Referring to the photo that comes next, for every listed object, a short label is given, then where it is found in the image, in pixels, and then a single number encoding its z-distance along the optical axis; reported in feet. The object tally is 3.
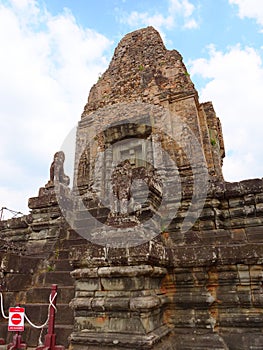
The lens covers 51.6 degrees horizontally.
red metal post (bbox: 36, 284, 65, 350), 12.51
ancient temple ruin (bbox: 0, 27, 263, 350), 12.23
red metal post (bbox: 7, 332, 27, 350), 13.43
